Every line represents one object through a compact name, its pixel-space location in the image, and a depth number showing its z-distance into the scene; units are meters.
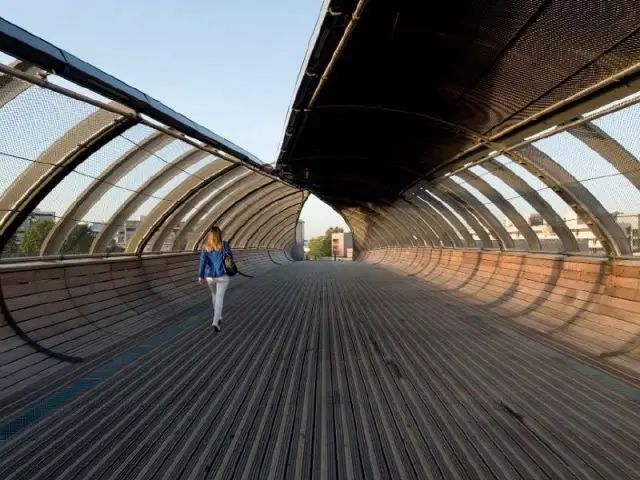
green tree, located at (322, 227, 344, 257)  182.34
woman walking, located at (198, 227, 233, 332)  9.06
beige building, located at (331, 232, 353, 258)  145.12
